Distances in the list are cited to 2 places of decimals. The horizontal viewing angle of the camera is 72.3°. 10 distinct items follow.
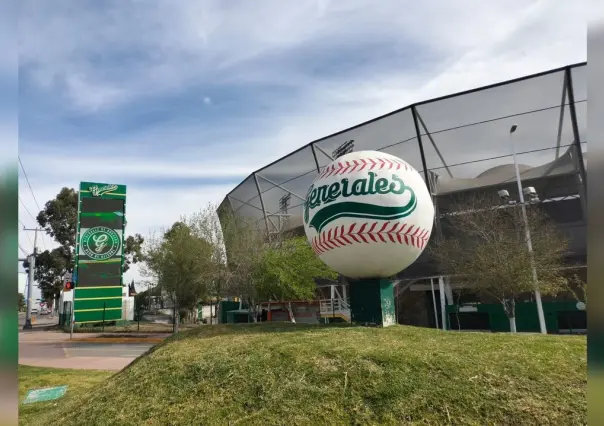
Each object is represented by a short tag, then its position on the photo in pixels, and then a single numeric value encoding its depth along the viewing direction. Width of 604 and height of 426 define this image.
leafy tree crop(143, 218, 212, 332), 29.22
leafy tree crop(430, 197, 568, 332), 18.25
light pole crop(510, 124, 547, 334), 18.03
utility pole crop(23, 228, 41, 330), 39.78
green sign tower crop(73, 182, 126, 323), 32.44
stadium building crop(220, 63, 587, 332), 22.66
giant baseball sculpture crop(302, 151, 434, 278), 8.63
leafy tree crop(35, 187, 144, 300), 46.69
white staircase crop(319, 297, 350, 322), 23.83
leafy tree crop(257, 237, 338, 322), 26.39
